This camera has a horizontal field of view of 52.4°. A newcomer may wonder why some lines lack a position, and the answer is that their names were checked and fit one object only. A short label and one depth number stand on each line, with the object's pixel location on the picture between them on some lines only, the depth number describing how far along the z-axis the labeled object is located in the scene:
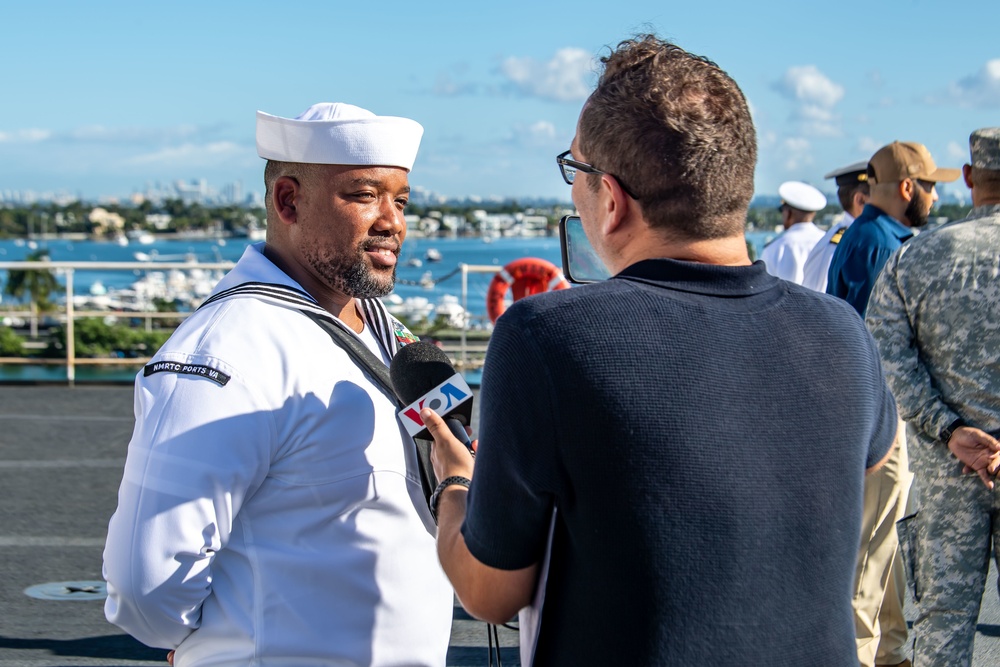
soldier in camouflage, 3.24
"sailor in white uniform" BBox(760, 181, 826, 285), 7.14
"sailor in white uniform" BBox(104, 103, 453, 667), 1.81
